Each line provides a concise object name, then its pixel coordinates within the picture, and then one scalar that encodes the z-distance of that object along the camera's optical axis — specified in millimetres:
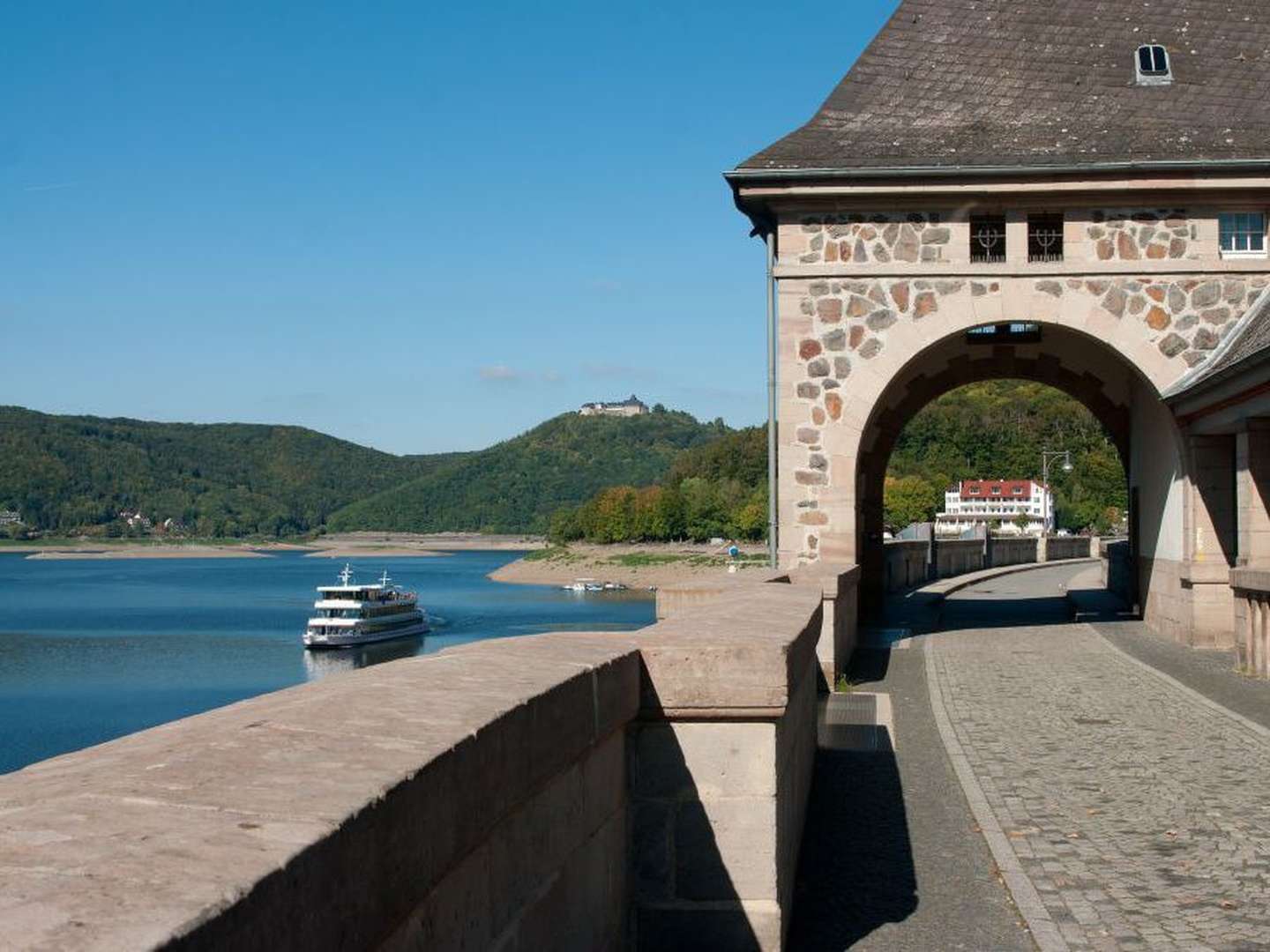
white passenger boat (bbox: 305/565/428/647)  72062
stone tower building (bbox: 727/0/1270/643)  16812
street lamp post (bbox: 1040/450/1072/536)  48159
